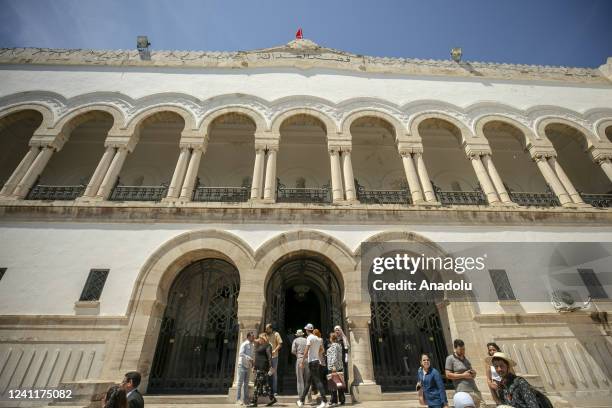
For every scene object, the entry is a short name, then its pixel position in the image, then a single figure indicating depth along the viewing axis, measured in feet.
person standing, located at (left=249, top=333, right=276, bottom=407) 18.57
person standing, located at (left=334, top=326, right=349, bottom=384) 20.04
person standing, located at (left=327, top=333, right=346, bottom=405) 18.33
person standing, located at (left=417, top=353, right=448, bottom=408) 13.84
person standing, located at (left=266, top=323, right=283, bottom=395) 19.83
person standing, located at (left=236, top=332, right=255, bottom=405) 18.21
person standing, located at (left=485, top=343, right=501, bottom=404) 14.29
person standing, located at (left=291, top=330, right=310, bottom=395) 18.78
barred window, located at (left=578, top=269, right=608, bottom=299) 25.18
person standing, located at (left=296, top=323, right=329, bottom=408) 17.90
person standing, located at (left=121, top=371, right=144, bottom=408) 11.89
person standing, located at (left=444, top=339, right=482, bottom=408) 14.39
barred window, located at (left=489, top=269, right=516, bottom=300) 24.40
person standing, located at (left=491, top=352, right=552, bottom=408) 9.23
